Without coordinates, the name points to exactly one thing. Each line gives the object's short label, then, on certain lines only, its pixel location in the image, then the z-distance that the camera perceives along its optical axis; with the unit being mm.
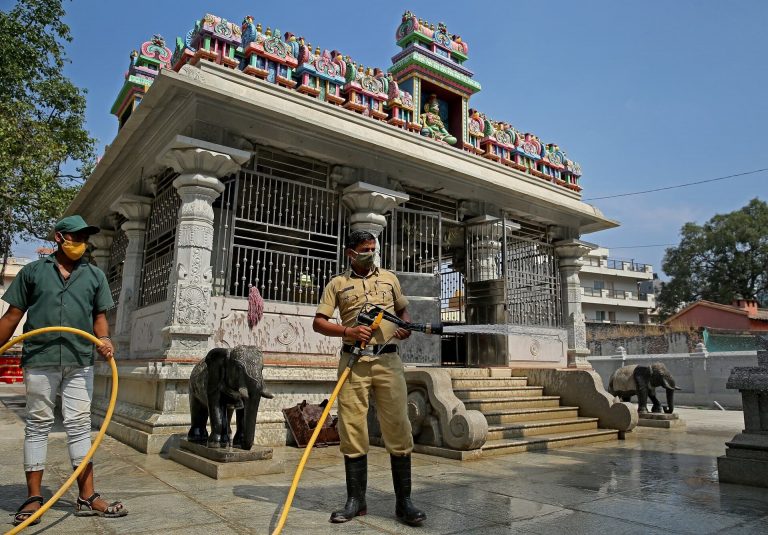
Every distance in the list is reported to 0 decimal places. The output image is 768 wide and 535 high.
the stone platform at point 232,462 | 4383
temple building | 6504
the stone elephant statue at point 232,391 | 4625
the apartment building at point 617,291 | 50969
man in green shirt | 3189
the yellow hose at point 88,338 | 3006
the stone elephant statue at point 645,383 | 9656
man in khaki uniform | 3262
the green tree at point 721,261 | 39688
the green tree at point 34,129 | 12680
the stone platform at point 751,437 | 4453
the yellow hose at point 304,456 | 2709
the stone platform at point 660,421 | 8938
